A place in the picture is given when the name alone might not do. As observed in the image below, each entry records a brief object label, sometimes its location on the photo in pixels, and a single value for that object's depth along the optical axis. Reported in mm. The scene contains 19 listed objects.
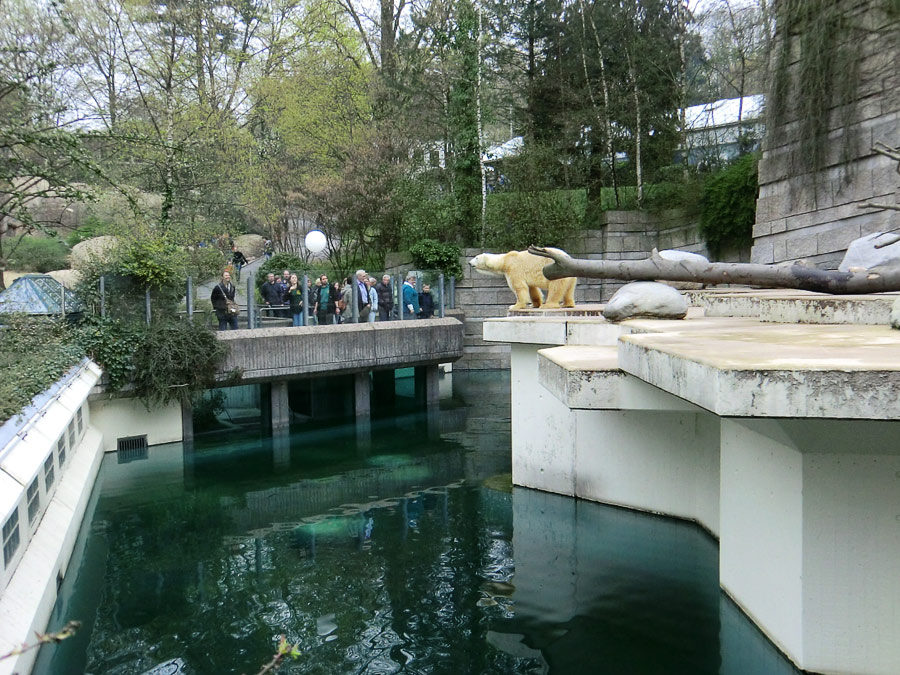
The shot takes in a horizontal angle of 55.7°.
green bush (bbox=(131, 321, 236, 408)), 13578
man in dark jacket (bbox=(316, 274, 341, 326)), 16828
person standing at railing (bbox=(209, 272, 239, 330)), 15078
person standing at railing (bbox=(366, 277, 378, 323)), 18055
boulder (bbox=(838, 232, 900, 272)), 9711
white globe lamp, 20953
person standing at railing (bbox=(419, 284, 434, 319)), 20009
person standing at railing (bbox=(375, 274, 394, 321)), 18438
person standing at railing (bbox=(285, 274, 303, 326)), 16406
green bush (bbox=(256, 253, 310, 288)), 22938
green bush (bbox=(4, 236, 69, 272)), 28312
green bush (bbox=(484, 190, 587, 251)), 24817
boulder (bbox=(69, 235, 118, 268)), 18836
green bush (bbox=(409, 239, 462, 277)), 24328
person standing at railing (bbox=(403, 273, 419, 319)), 19312
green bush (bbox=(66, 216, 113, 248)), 19378
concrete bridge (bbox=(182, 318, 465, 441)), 15078
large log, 7477
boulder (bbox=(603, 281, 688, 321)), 9141
